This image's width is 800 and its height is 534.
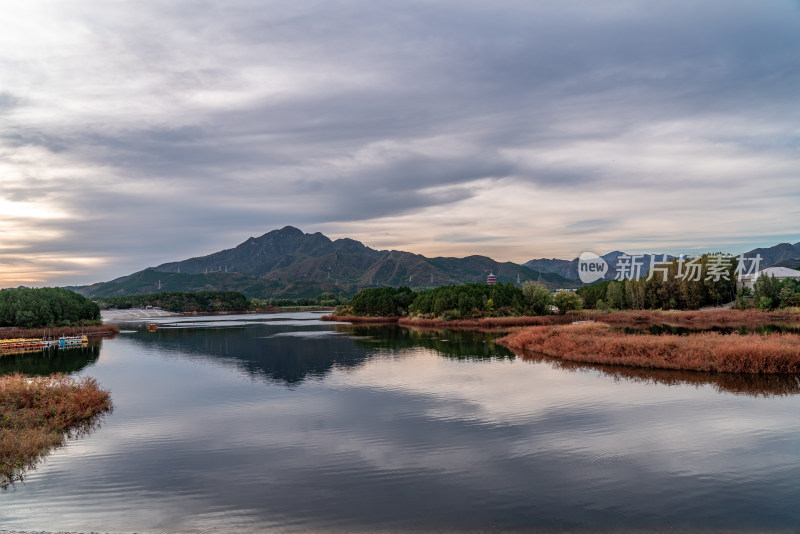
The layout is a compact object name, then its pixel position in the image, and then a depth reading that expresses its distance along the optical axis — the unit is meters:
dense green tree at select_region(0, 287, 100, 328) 92.44
